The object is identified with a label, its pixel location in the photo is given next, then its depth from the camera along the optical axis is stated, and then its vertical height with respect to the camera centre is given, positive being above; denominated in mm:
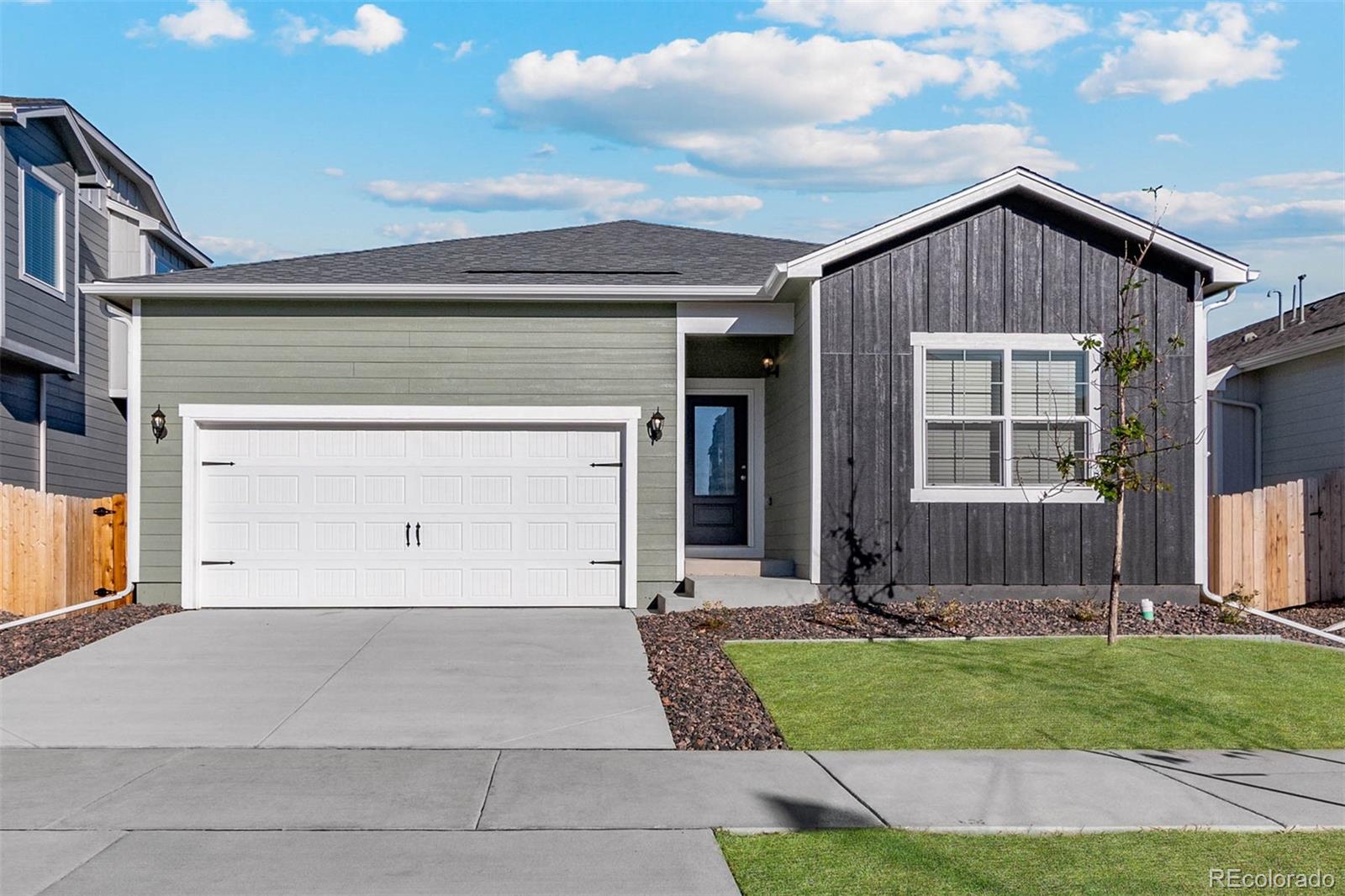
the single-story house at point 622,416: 12562 +579
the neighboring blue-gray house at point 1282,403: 16391 +990
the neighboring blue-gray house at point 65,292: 15305 +2465
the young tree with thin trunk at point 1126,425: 10148 +420
